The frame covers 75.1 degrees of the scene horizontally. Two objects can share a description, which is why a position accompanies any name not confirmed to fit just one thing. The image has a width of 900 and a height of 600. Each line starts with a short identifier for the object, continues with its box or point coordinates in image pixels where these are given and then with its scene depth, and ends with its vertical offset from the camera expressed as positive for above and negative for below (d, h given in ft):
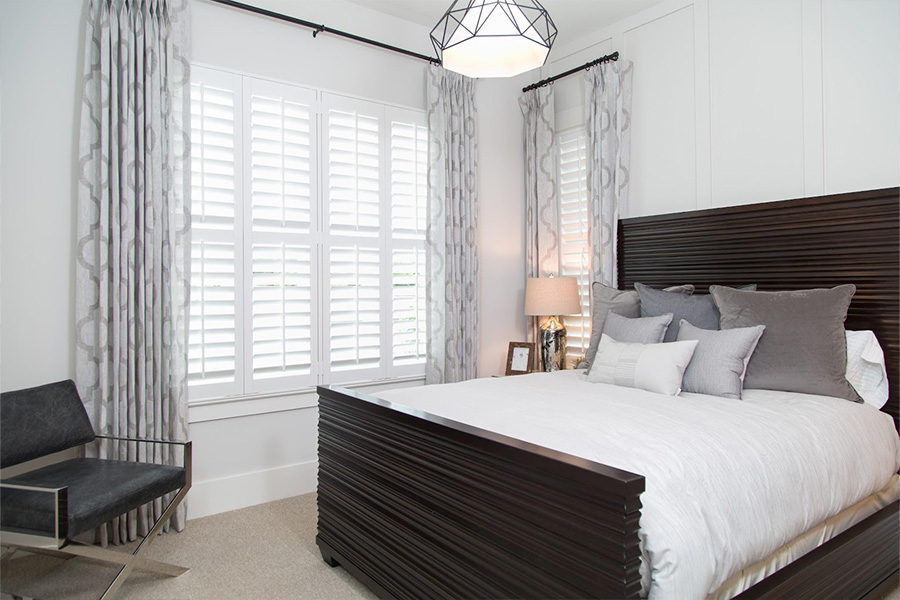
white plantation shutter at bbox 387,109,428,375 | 12.44 +1.41
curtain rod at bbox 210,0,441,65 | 10.35 +5.25
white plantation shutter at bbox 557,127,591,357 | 13.41 +1.74
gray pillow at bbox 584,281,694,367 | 10.42 -0.10
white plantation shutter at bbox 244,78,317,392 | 10.61 +1.26
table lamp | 12.77 -0.15
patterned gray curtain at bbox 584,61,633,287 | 12.40 +3.07
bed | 4.50 -1.78
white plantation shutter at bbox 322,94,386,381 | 11.53 +1.33
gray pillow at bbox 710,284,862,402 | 8.09 -0.64
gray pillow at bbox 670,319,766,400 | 8.12 -0.91
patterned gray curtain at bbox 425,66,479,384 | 12.80 +1.53
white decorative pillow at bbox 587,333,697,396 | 8.35 -1.00
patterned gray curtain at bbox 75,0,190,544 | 8.79 +1.10
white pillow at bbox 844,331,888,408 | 8.24 -1.03
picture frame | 13.67 -1.40
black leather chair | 6.35 -2.23
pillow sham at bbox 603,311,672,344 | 9.32 -0.50
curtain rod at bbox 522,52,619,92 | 12.45 +5.18
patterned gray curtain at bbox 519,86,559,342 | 14.01 +2.76
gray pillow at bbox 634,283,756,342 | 9.48 -0.15
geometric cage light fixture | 7.36 +3.43
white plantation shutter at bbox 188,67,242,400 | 10.00 +1.16
